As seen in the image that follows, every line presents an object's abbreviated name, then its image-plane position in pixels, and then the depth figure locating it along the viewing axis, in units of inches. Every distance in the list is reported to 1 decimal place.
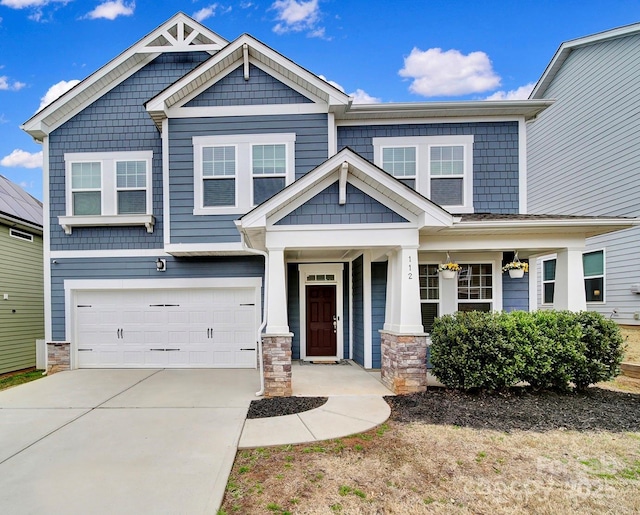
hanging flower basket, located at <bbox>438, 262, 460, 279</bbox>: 285.7
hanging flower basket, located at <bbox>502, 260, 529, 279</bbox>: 288.4
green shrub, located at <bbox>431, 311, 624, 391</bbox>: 233.3
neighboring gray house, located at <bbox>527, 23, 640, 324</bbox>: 408.5
